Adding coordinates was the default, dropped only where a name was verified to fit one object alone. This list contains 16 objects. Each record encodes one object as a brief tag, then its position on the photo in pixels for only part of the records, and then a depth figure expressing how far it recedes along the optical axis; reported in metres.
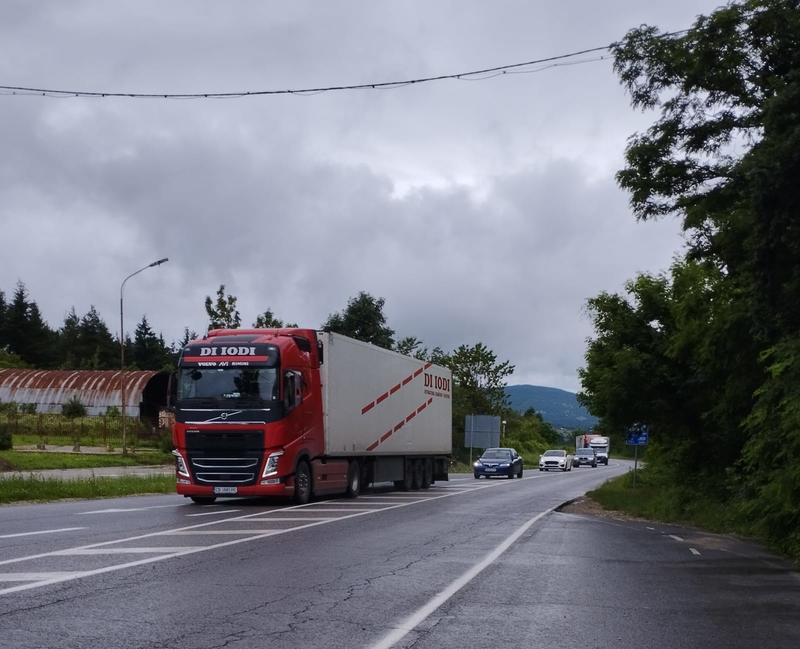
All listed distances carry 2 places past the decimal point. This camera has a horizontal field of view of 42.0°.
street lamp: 46.84
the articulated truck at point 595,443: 114.63
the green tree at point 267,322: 63.89
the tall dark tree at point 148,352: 146.38
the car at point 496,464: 50.06
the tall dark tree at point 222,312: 58.91
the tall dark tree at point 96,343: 145.50
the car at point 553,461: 73.06
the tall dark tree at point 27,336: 137.62
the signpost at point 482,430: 69.50
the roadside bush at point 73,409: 70.88
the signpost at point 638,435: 32.09
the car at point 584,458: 95.88
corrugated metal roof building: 75.06
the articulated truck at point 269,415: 21.55
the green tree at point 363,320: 70.38
